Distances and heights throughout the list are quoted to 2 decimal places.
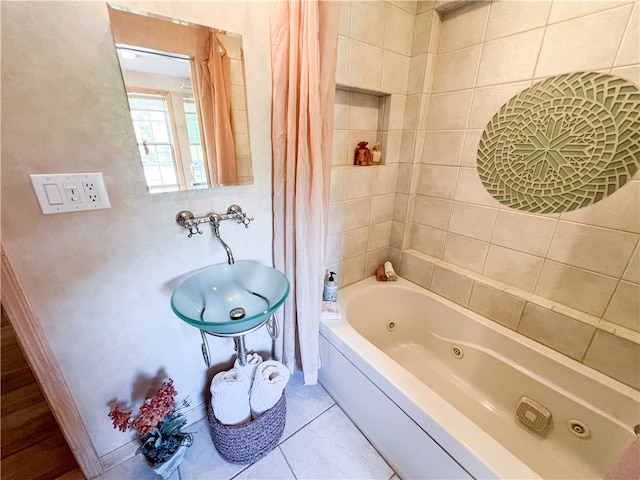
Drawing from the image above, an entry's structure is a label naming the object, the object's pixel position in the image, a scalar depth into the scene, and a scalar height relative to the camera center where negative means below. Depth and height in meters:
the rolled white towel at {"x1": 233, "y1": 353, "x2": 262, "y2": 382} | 1.17 -0.99
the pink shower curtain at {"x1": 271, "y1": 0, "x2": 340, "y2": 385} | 0.97 +0.01
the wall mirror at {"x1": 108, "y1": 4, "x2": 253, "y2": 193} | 0.82 +0.17
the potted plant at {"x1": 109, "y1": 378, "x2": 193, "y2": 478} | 0.97 -1.12
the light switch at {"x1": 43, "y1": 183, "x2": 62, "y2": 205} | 0.76 -0.14
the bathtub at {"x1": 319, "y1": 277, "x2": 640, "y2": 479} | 0.89 -1.03
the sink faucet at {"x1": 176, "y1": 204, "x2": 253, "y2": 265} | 0.99 -0.28
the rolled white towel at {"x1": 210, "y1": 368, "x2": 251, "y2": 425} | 1.06 -1.01
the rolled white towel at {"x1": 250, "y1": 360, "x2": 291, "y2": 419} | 1.11 -1.00
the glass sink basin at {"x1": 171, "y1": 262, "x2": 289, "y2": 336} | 0.95 -0.59
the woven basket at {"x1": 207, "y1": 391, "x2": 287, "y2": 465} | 1.08 -1.20
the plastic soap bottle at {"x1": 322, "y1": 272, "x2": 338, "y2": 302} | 1.50 -0.80
